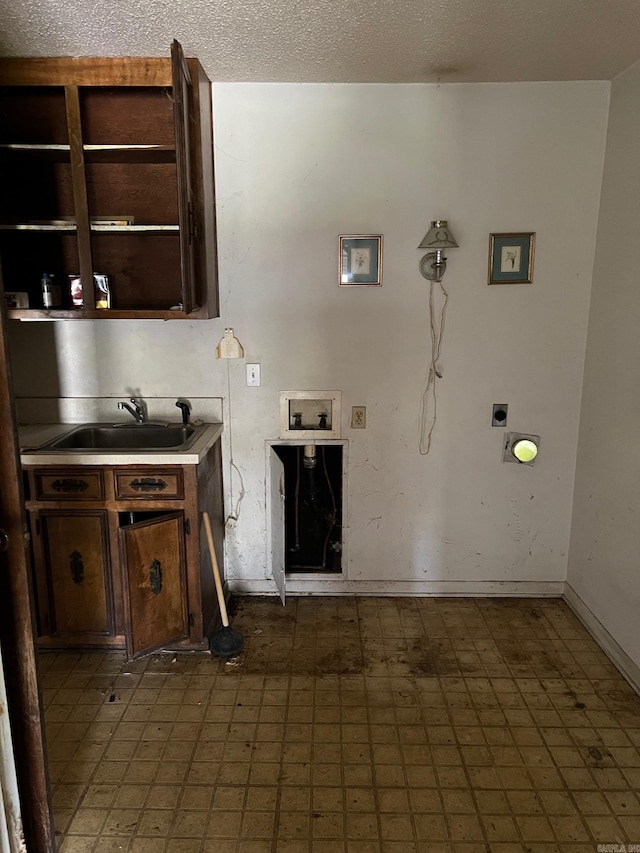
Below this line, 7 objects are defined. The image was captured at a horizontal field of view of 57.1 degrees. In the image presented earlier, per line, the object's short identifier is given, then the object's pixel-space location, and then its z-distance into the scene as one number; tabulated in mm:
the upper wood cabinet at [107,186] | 2348
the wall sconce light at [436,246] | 2594
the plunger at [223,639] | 2488
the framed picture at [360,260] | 2713
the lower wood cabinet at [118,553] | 2338
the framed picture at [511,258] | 2695
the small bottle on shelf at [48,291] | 2527
